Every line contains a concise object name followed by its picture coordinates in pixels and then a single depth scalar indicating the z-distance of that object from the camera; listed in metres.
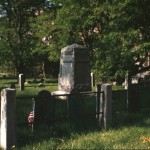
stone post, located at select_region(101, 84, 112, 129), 11.57
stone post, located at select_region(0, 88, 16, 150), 9.48
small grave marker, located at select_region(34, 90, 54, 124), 11.03
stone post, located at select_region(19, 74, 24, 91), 25.47
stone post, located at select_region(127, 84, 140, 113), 13.71
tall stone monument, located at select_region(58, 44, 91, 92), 19.94
